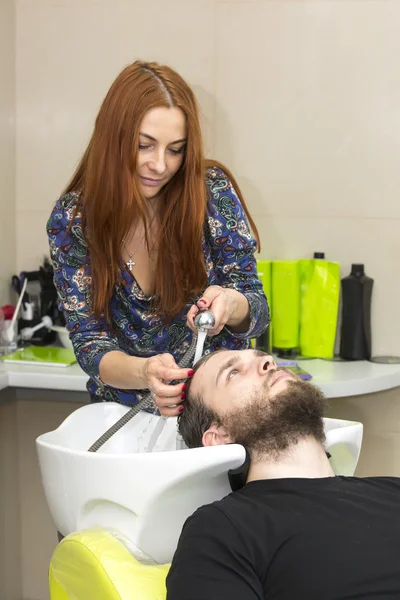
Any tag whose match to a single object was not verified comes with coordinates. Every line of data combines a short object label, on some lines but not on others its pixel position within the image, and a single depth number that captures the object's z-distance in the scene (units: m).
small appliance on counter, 2.62
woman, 1.72
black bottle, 2.54
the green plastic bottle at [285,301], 2.52
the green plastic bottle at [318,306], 2.54
